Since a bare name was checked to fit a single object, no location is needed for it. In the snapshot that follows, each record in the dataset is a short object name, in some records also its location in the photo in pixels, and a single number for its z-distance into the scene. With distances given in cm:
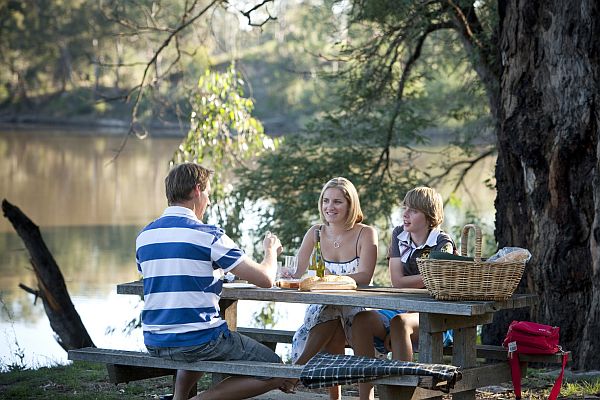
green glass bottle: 767
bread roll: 683
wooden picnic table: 673
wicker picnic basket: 674
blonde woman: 788
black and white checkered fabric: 652
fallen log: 1358
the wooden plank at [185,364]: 679
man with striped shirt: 682
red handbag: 753
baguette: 733
